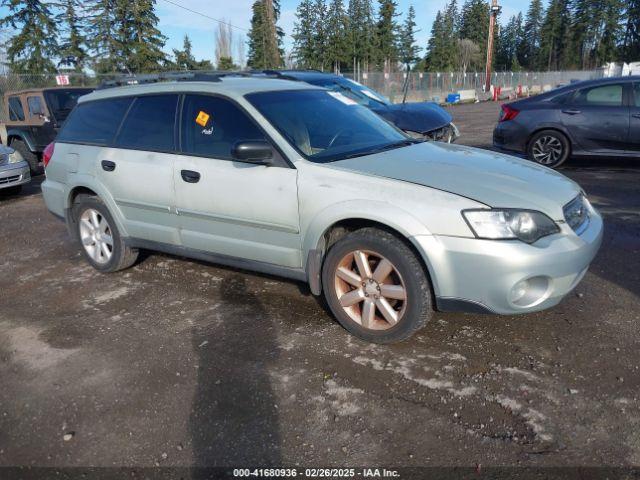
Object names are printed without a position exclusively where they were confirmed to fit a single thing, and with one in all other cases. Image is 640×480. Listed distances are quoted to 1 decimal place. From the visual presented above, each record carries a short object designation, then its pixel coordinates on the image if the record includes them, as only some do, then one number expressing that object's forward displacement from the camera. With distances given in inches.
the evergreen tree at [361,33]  2532.0
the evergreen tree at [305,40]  2338.8
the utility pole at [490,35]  1498.9
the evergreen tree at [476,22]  3737.7
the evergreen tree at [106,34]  1382.9
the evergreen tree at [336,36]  2367.1
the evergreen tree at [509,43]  4202.8
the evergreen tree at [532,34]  4089.6
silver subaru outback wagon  123.3
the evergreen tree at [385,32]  2667.3
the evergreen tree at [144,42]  1355.8
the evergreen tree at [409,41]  3014.3
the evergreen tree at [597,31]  3339.1
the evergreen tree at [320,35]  2338.8
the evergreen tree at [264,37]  1816.4
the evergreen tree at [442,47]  3211.1
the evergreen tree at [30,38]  1315.7
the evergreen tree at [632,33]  3181.6
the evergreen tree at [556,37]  3752.5
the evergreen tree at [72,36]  1390.3
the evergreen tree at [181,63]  1444.4
